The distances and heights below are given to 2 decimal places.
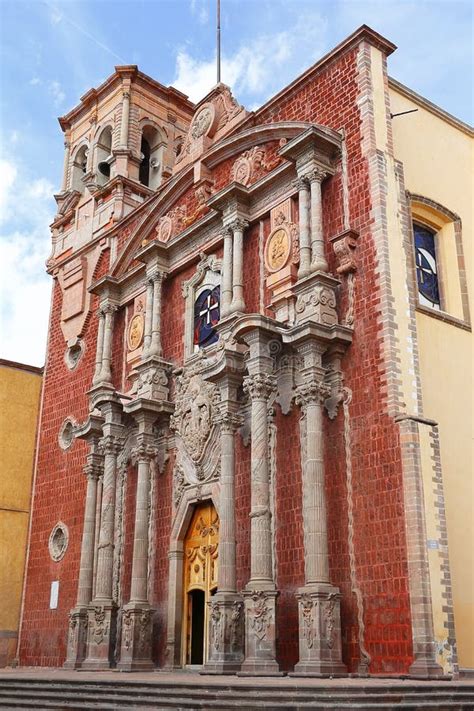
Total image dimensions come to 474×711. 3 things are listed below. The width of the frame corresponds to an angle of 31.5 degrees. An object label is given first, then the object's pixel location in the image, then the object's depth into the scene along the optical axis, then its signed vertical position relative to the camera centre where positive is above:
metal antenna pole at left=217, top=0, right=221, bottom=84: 18.80 +13.63
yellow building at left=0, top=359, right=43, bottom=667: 20.22 +4.64
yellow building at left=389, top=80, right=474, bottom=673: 11.60 +5.15
